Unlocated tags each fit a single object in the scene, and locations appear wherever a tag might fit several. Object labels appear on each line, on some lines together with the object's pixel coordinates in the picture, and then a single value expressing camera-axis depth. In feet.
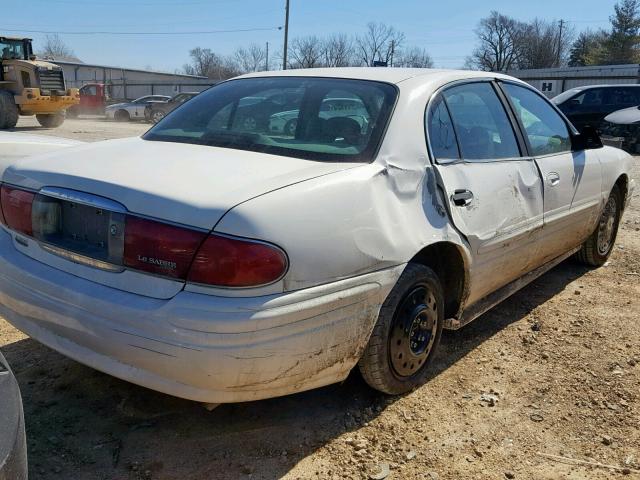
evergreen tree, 201.16
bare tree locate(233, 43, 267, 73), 254.27
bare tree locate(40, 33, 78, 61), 251.33
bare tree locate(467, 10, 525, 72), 246.47
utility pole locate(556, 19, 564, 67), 243.60
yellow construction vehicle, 65.82
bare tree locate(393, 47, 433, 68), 220.84
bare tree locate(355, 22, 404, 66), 236.63
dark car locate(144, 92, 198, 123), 88.03
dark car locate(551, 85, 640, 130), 53.01
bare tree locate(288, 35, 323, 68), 223.71
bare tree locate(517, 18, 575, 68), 245.86
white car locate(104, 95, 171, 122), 96.78
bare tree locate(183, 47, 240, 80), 267.39
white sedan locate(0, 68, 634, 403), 6.95
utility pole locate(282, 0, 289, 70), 125.08
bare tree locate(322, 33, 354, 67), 230.68
